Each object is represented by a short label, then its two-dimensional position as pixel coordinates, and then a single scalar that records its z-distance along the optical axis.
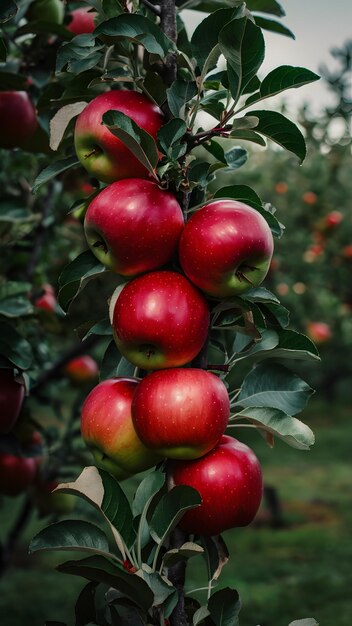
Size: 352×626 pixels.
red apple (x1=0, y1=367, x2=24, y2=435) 1.29
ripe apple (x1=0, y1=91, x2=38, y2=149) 1.49
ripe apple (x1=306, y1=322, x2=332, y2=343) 4.55
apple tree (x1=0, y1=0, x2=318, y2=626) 0.84
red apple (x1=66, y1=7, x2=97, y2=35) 1.52
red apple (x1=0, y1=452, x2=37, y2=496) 1.65
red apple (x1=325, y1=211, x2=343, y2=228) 4.75
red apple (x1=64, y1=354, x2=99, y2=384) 2.77
